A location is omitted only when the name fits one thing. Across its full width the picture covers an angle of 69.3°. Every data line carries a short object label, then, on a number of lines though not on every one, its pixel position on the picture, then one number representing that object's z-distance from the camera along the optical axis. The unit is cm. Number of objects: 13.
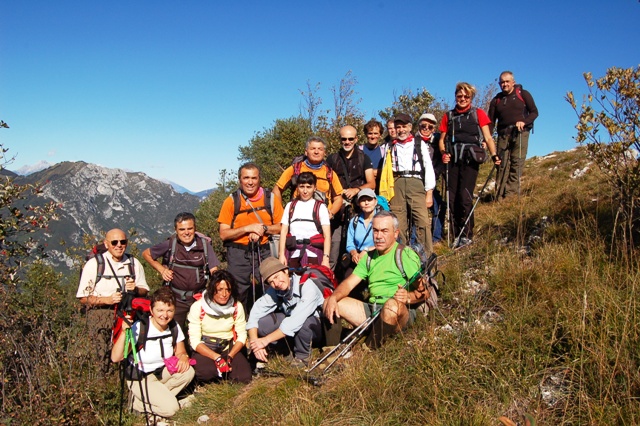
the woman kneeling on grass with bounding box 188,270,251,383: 541
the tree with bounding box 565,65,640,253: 454
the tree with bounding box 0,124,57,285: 695
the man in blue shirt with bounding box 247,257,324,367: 521
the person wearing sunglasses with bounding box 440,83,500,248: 765
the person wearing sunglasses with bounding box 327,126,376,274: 709
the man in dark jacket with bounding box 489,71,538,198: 895
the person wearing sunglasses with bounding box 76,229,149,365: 579
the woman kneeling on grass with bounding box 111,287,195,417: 507
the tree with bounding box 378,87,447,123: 2061
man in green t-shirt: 488
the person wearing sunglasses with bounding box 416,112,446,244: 798
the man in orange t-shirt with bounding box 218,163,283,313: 655
